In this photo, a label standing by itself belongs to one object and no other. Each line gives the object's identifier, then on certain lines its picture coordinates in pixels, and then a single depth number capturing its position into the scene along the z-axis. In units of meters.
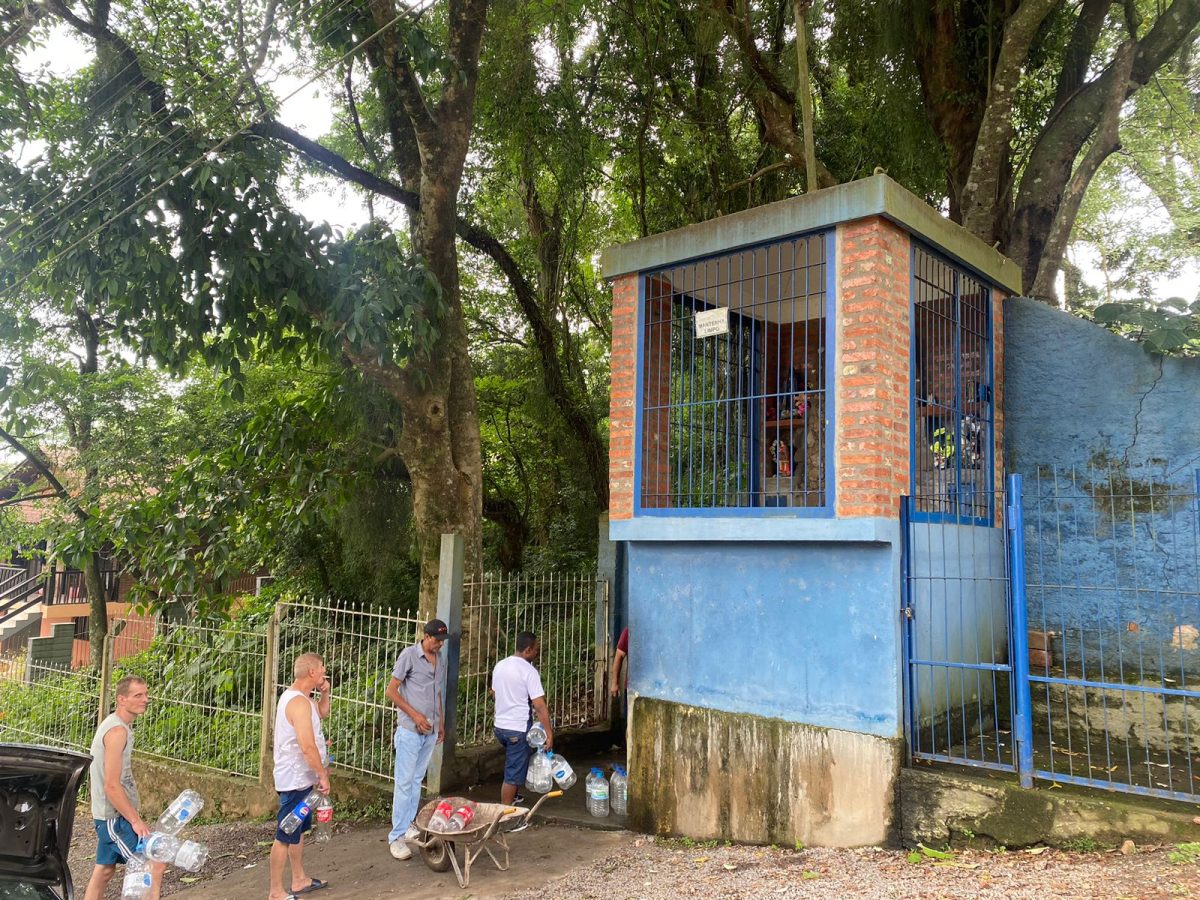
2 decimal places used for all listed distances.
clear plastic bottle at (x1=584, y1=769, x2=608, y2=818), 6.90
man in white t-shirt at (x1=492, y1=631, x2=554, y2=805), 6.54
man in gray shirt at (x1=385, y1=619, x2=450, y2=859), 6.33
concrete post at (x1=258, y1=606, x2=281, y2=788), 8.09
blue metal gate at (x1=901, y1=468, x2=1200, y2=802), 5.34
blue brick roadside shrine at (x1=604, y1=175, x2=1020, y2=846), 5.68
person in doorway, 8.18
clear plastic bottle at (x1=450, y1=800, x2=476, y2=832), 5.55
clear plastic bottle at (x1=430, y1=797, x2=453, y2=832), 5.58
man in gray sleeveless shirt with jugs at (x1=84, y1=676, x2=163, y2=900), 5.05
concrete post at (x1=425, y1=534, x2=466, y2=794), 7.30
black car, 4.09
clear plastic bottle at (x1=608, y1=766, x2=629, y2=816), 6.91
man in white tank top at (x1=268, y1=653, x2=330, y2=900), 5.28
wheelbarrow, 5.55
